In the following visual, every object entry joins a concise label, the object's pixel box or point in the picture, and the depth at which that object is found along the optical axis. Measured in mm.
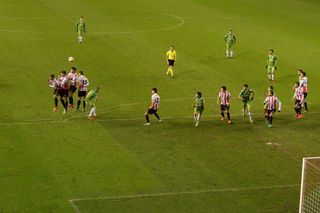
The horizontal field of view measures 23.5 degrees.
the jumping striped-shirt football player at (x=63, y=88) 38469
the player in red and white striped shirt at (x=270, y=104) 36469
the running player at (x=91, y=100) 37250
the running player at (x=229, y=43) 51969
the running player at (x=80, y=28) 55562
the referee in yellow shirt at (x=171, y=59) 46719
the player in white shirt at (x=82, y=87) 38719
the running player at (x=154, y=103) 36219
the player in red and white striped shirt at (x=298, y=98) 38312
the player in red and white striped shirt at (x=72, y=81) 38844
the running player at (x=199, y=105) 36281
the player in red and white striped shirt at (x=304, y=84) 39750
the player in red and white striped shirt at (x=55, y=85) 38281
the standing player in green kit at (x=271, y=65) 46300
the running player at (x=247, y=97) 37500
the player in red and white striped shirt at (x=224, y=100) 37062
